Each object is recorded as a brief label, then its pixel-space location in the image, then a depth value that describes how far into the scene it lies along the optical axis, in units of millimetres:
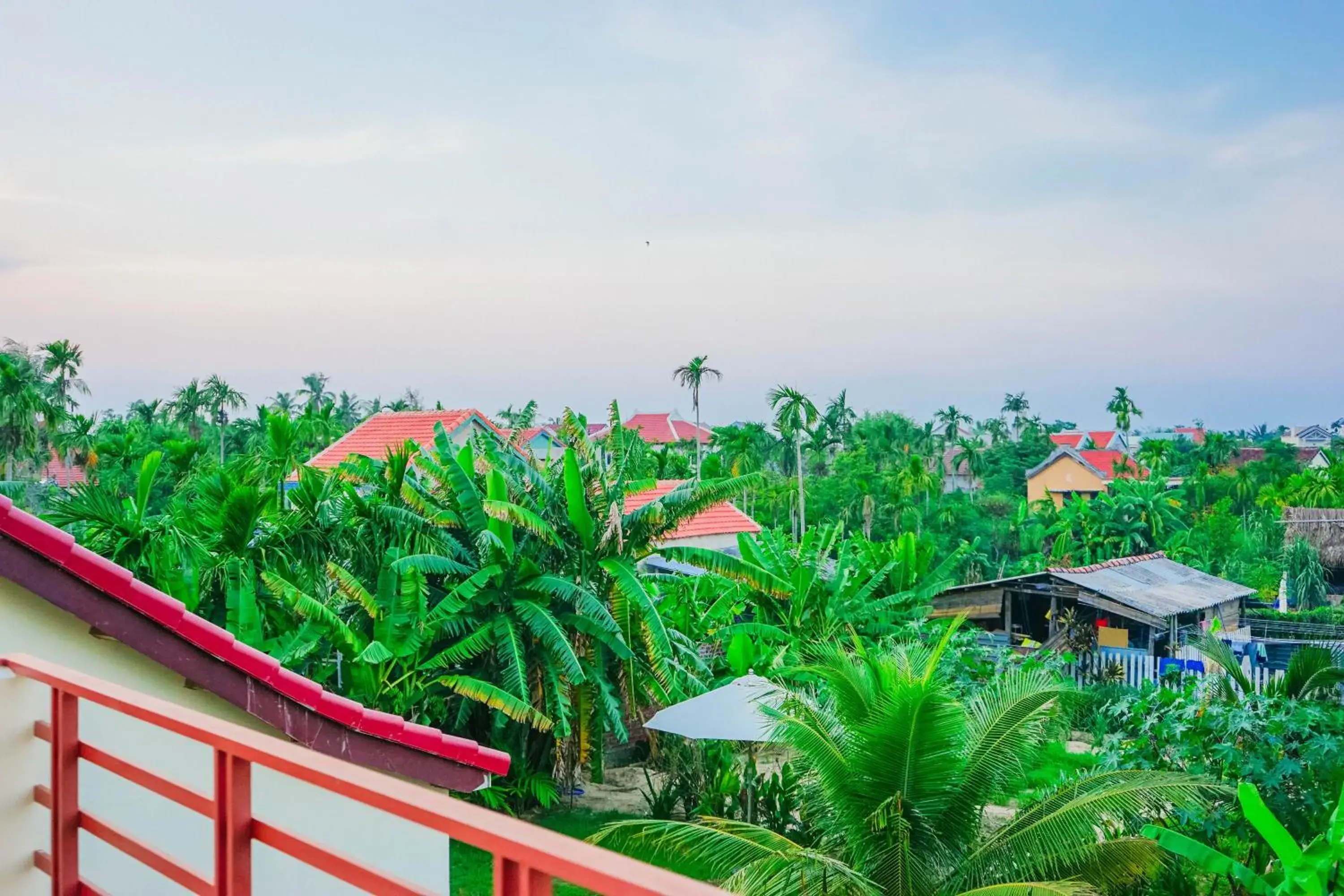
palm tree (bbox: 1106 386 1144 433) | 72250
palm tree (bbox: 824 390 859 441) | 64750
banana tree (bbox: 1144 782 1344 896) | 5398
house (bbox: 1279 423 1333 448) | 110925
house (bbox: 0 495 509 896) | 3135
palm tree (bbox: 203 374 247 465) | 61469
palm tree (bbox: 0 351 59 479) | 32250
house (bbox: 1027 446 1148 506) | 56438
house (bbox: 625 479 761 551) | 25750
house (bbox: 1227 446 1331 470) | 60656
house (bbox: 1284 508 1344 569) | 33625
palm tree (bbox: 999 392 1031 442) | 82312
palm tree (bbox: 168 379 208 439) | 59969
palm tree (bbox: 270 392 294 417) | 79319
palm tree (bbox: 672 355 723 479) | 37906
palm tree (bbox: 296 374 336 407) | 85000
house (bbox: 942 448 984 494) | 67750
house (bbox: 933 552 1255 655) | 19938
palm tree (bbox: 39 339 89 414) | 44750
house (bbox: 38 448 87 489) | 42562
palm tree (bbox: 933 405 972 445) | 73938
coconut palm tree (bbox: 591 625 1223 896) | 6602
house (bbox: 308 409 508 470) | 29703
